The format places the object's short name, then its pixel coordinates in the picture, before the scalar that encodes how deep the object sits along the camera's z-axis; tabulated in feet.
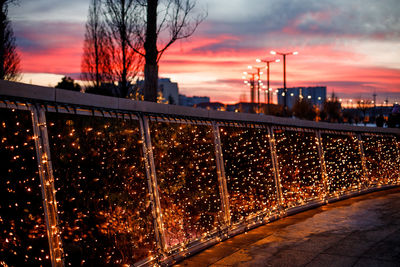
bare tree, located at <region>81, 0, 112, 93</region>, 83.87
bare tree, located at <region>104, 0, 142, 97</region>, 57.41
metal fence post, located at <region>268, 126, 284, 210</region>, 29.84
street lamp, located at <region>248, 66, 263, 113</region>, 138.39
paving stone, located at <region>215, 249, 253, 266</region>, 19.62
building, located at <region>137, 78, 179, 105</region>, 510.54
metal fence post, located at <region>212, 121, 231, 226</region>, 24.62
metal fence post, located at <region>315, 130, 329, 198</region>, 34.68
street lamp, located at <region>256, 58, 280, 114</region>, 125.85
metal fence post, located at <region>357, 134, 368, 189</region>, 40.16
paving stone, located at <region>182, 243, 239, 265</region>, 20.25
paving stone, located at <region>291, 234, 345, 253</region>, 21.01
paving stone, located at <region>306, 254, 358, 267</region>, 18.31
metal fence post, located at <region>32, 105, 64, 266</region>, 14.11
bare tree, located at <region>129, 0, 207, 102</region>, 43.70
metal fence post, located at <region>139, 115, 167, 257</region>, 19.21
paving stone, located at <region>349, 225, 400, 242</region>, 22.09
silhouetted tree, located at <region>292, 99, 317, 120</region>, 264.52
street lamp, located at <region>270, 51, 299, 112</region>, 117.23
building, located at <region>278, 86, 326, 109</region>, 581.53
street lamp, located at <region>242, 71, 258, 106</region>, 155.86
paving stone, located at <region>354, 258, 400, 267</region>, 17.65
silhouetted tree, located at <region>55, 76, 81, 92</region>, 148.05
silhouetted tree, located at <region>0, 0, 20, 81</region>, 77.29
